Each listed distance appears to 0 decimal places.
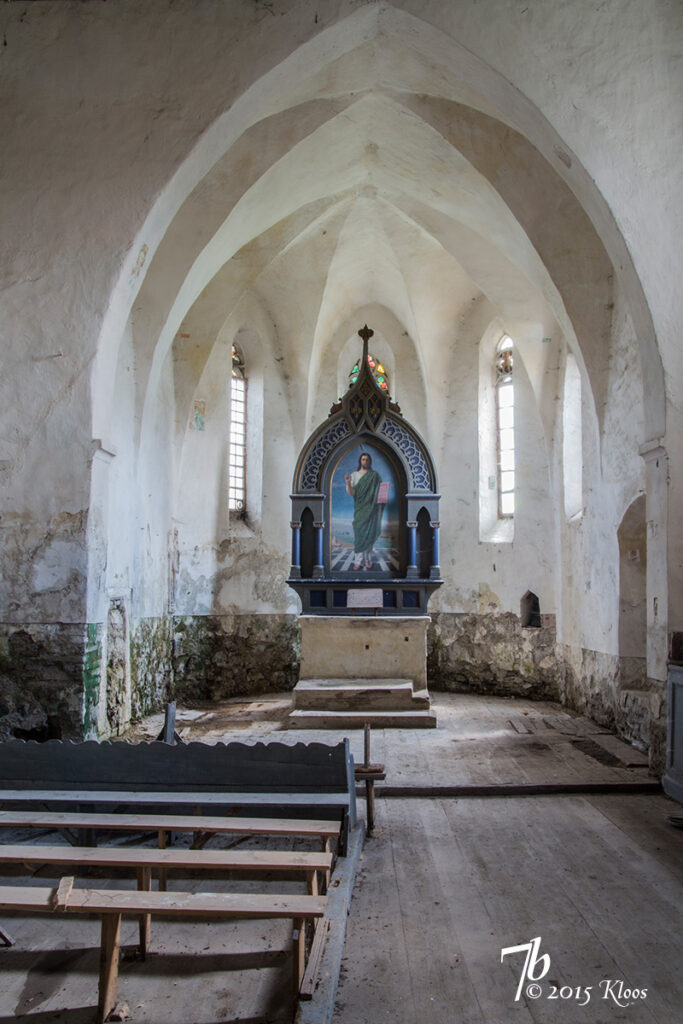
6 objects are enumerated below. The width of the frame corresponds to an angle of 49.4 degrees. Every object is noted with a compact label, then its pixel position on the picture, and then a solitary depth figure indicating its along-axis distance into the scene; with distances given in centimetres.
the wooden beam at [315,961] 285
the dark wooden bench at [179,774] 434
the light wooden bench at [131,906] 264
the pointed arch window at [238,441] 1207
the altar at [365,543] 941
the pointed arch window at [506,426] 1174
